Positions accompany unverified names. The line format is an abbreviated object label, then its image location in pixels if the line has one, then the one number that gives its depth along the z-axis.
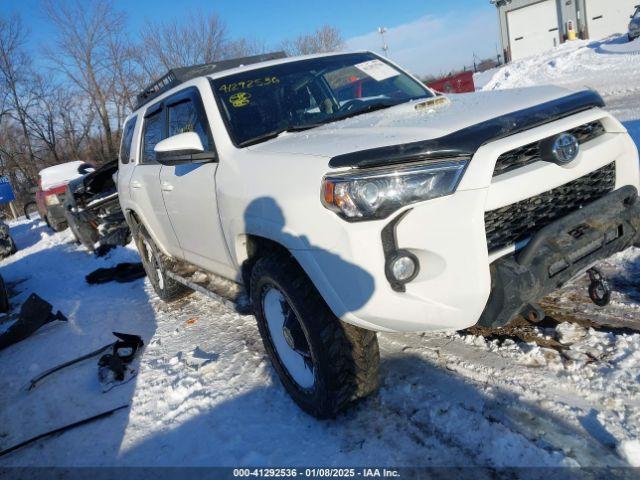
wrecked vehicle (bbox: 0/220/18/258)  10.95
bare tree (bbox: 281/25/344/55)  29.28
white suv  1.98
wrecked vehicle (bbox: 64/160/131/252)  8.46
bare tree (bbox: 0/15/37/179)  24.42
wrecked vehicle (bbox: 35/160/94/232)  12.12
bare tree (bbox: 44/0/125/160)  23.98
